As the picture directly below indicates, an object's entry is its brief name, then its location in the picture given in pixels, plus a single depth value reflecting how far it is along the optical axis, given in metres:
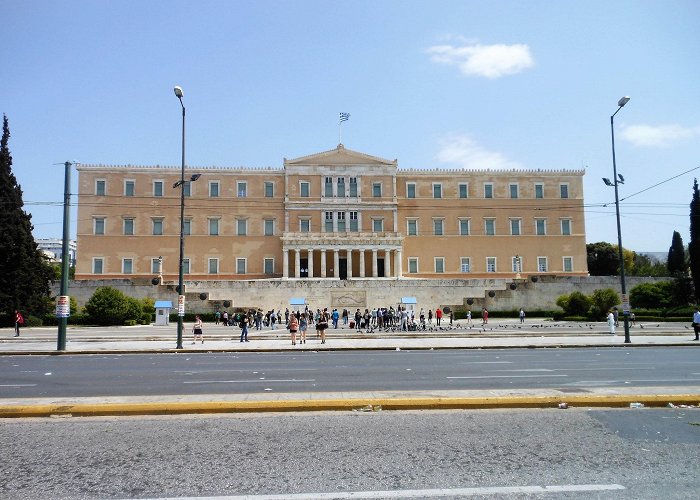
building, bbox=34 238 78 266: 168.55
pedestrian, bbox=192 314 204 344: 25.73
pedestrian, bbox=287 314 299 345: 24.59
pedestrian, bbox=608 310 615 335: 30.33
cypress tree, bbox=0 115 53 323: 41.28
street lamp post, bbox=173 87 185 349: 22.70
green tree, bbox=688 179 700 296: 46.75
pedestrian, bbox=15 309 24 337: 31.42
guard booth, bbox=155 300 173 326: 41.80
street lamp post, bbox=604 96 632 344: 24.66
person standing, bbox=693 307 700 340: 25.23
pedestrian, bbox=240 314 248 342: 25.91
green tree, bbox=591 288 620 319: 41.78
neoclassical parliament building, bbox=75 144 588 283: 63.72
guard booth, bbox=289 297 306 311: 47.01
